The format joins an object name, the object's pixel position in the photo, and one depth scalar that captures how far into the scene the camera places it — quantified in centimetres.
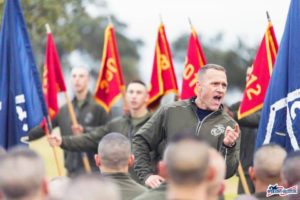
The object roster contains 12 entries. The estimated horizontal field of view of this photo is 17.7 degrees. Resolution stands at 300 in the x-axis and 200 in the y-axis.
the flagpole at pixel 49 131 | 1137
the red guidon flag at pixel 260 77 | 1270
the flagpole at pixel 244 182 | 1231
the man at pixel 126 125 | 1315
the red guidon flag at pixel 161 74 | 1579
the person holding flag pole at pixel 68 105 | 1494
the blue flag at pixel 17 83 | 1098
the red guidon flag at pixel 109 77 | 1596
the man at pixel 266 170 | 771
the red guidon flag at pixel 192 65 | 1432
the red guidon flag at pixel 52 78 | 1492
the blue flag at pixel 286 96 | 1007
